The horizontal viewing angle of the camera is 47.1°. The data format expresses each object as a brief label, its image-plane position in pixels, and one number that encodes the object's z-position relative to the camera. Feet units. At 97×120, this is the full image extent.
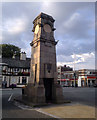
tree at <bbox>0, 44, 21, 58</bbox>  140.15
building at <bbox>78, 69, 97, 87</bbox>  168.37
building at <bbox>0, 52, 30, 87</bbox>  117.80
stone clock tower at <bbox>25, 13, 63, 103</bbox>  34.76
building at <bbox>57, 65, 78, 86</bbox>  181.12
